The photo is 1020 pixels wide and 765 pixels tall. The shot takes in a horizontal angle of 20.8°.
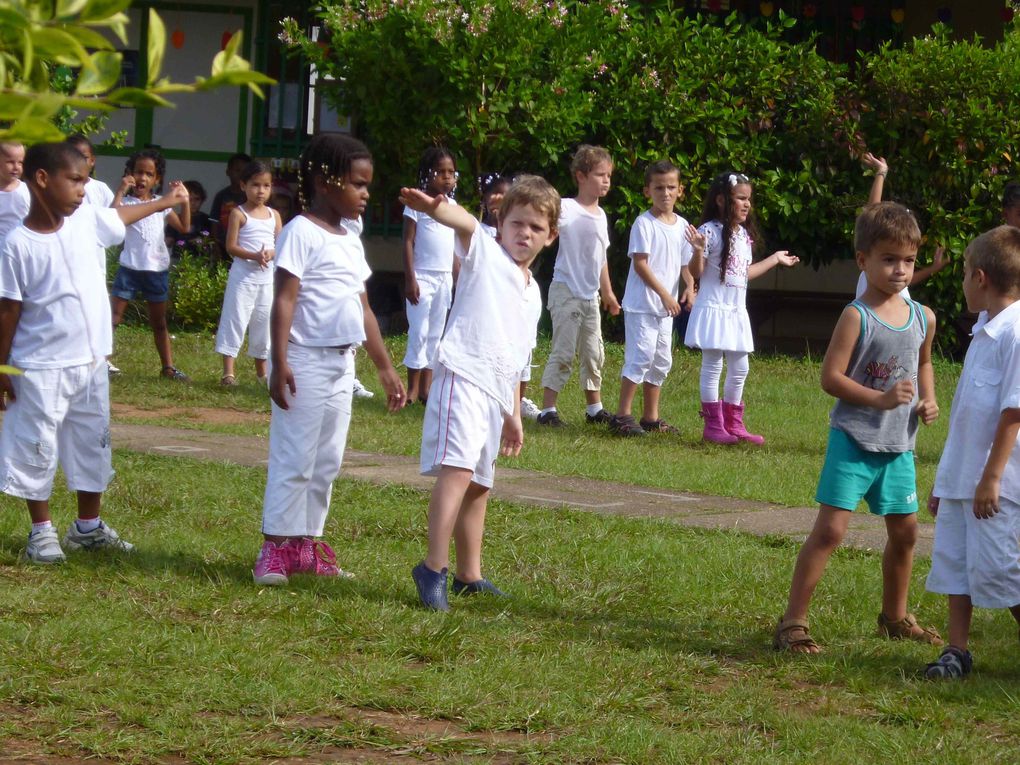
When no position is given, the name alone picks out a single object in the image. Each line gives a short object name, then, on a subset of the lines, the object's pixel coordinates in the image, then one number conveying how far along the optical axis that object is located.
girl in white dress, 17.63
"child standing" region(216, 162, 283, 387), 19.98
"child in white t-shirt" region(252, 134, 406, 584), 9.68
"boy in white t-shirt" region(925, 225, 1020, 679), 8.21
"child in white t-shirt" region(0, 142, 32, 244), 16.46
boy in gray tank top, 8.67
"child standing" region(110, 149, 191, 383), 20.56
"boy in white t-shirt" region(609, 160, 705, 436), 17.86
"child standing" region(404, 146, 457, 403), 17.98
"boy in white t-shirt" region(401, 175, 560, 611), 9.08
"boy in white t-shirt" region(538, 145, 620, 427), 18.08
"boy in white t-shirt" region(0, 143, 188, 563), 9.80
